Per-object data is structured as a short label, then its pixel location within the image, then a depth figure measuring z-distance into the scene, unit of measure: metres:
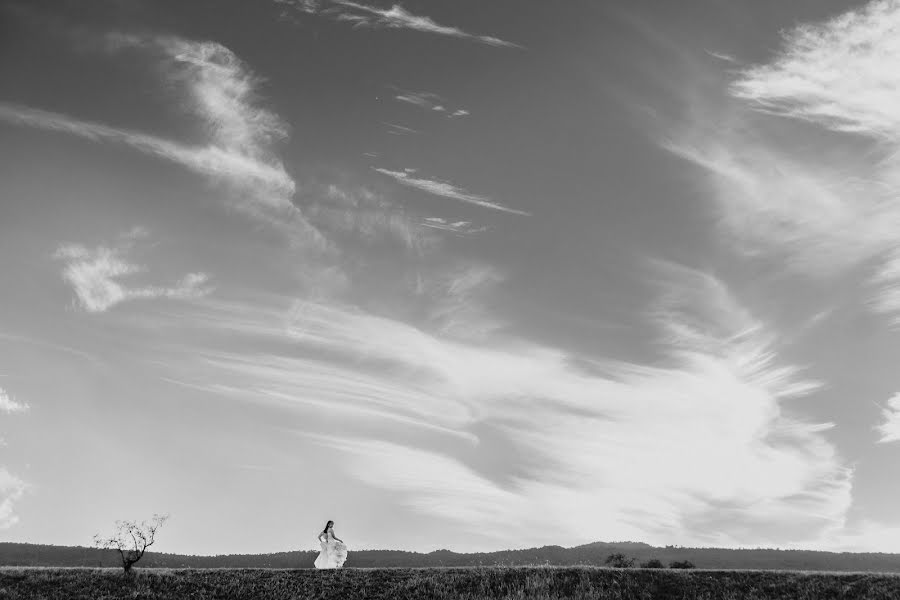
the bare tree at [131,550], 37.69
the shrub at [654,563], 53.73
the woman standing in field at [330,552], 40.47
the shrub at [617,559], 77.88
